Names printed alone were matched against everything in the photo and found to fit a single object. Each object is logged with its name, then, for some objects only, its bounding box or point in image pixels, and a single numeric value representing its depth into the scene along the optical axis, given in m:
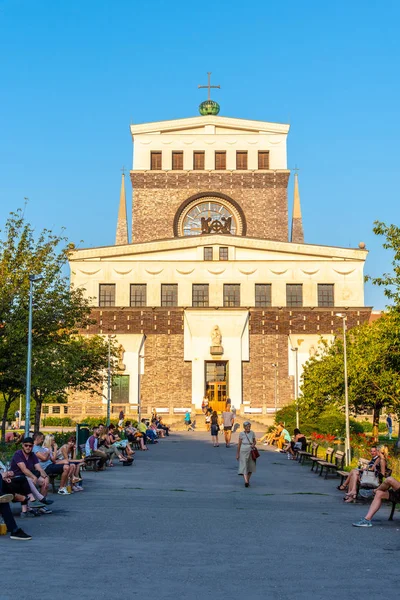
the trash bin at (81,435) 28.53
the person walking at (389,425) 52.35
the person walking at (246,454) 20.45
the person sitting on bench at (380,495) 13.53
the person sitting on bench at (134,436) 35.38
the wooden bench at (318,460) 24.50
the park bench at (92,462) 23.68
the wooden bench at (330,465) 22.58
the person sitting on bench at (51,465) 17.41
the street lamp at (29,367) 25.02
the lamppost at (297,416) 41.01
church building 63.66
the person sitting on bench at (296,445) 30.79
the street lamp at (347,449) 26.70
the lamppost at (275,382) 61.46
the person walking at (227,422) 36.94
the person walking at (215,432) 37.97
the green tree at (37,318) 31.66
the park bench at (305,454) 27.77
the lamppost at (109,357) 44.92
